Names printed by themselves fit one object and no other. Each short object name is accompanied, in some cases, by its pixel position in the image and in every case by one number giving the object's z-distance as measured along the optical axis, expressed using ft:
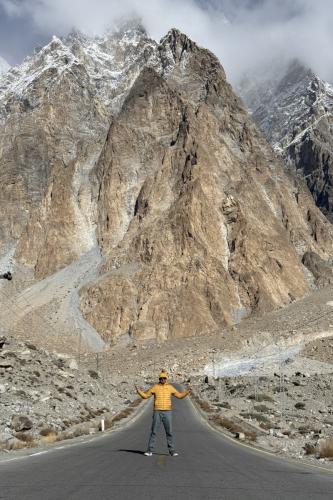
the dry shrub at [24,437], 55.46
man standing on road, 45.09
